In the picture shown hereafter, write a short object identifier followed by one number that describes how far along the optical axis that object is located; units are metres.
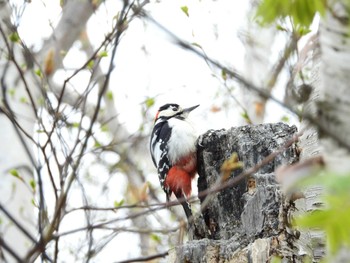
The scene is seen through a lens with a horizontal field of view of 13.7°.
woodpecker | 9.46
